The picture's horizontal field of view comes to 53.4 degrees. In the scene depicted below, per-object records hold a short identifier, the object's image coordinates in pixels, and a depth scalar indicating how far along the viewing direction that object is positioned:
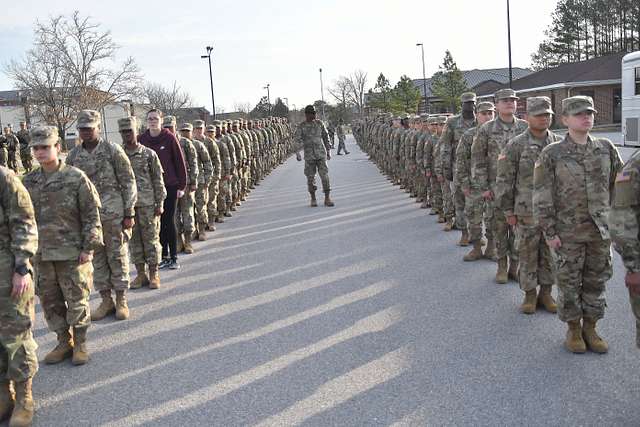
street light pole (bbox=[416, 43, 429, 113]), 62.46
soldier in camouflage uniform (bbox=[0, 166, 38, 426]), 4.21
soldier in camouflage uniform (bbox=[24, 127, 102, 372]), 5.21
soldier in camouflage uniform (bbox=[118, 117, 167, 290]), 7.50
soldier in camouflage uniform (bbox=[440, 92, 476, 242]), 9.23
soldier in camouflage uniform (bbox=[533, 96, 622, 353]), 4.76
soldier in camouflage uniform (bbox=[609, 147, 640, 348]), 3.65
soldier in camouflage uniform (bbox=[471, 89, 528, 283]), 7.04
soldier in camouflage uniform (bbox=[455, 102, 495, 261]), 7.95
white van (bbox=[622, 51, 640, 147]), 20.34
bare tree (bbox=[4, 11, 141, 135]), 44.81
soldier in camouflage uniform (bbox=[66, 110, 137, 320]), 6.48
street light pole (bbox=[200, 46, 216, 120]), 45.25
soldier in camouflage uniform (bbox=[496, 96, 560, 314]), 5.84
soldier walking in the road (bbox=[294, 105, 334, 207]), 14.48
